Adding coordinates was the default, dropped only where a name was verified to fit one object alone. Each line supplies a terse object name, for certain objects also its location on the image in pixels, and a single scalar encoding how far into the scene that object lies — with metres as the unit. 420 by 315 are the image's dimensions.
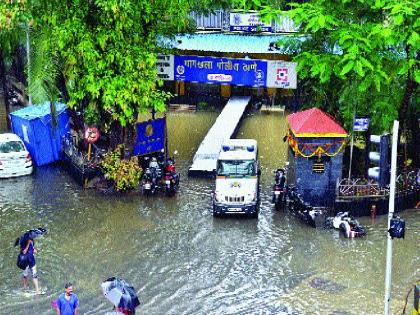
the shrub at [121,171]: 25.30
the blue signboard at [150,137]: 26.92
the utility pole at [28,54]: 25.37
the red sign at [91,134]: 26.31
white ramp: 27.42
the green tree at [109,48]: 24.28
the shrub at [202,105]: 38.88
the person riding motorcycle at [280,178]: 24.06
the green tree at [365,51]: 21.39
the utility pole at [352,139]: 23.87
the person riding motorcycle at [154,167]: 25.32
